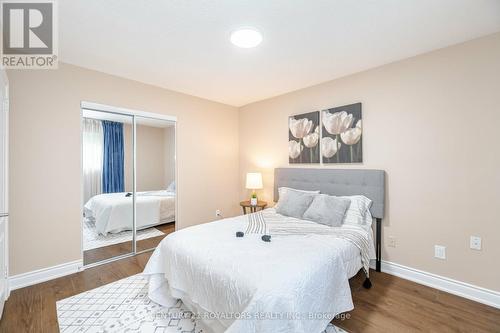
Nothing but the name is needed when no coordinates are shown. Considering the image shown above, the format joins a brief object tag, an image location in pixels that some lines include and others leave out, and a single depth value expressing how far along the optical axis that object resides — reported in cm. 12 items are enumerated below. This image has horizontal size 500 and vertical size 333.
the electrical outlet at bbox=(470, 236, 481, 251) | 212
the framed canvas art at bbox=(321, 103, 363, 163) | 289
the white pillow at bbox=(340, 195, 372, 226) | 255
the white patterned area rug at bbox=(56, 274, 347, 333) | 175
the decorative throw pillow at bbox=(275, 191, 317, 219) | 289
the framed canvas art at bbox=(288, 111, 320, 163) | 329
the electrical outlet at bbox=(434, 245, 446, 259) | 232
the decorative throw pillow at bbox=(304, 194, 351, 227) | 254
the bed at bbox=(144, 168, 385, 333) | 130
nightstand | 378
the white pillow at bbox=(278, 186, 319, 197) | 330
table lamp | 378
